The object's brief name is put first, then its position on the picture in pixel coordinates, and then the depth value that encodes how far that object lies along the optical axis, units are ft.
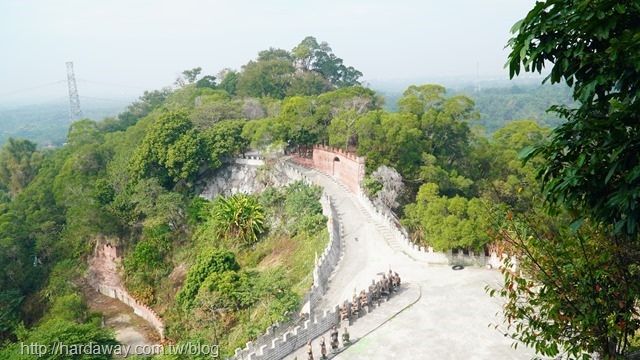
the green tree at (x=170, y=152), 114.93
